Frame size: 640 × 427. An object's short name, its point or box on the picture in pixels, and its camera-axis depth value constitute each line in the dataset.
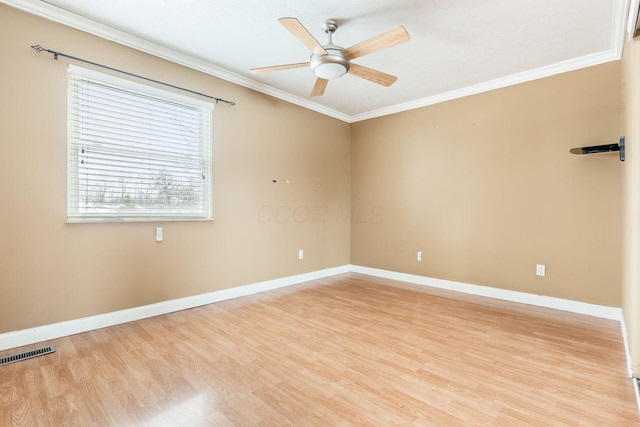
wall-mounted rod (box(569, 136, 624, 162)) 2.85
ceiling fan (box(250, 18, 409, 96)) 2.11
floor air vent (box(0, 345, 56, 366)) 2.11
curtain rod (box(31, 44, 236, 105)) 2.40
